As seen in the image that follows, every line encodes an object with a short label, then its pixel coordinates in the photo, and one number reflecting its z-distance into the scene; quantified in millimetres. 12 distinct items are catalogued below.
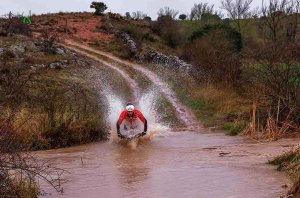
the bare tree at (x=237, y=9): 67000
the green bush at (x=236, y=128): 19250
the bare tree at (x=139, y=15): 78919
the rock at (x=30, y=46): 34062
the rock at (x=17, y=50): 31439
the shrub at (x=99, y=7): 62981
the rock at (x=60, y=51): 35612
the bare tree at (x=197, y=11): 84675
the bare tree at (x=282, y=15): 52419
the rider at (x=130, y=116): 17594
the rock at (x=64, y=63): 30720
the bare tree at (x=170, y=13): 72475
